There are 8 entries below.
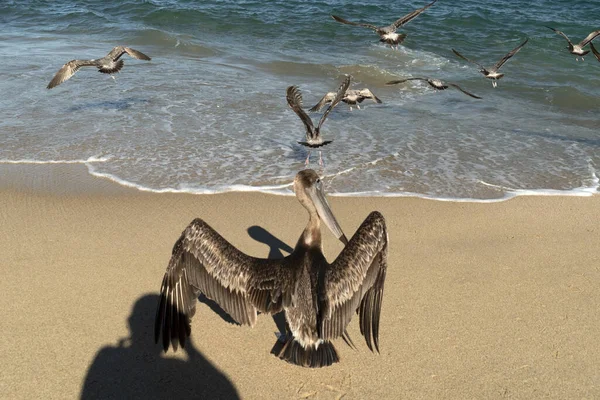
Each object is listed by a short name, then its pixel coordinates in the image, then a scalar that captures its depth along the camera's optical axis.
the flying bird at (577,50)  12.78
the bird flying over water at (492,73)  12.07
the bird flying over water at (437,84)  11.04
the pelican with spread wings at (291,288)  3.98
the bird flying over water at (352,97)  9.60
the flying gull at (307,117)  7.04
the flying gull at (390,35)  11.62
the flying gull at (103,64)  10.54
